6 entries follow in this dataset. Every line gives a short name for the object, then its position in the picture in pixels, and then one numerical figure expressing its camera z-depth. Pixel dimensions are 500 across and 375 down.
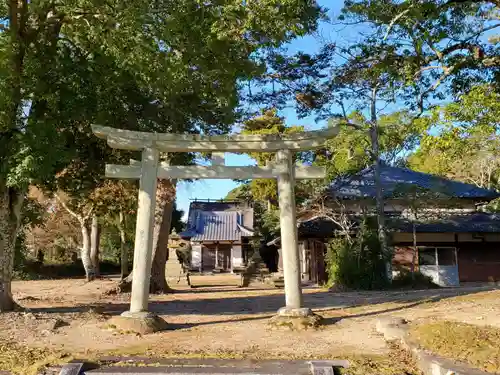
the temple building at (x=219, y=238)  35.51
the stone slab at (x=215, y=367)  5.36
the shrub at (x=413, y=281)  17.30
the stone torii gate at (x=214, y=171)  8.55
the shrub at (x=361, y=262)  16.64
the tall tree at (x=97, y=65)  8.21
